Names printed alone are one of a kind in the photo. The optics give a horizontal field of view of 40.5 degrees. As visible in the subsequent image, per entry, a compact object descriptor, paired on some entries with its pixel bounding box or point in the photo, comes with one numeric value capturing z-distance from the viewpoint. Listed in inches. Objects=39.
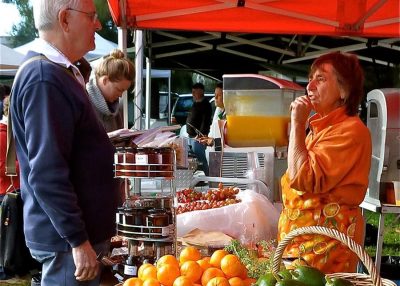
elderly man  64.1
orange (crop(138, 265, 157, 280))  67.2
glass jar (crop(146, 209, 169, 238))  76.2
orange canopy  176.1
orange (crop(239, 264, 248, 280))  67.7
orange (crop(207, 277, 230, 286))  61.7
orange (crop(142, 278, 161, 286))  64.5
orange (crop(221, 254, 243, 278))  66.9
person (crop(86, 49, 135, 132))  116.1
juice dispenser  138.7
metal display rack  74.7
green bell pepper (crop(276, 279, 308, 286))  53.6
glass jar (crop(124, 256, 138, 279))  77.7
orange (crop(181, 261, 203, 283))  65.7
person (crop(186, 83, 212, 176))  335.8
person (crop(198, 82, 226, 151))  180.9
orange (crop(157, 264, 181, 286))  65.6
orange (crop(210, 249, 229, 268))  69.8
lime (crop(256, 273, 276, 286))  55.5
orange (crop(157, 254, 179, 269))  67.9
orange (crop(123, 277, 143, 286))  65.6
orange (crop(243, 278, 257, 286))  66.8
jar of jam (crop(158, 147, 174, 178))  76.1
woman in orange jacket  81.6
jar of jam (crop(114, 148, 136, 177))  73.6
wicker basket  57.5
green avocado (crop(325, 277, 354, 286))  54.6
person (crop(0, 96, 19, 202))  187.6
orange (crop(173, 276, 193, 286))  63.1
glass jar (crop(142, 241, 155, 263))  78.4
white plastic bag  118.9
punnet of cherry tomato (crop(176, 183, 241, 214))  128.7
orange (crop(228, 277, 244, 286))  64.9
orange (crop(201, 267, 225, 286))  65.5
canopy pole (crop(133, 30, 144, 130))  166.8
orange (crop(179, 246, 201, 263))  71.7
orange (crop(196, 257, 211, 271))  68.7
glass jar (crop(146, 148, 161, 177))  75.6
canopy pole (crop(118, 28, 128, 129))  162.4
